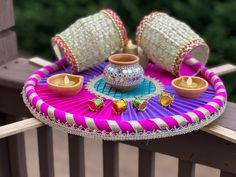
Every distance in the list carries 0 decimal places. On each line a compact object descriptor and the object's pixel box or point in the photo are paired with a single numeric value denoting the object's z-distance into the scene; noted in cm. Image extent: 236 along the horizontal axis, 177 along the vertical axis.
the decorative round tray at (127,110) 95
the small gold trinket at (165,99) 103
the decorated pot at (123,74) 109
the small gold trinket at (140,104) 101
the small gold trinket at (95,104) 101
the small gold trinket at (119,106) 100
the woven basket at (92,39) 116
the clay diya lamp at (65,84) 107
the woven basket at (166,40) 114
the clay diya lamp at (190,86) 105
